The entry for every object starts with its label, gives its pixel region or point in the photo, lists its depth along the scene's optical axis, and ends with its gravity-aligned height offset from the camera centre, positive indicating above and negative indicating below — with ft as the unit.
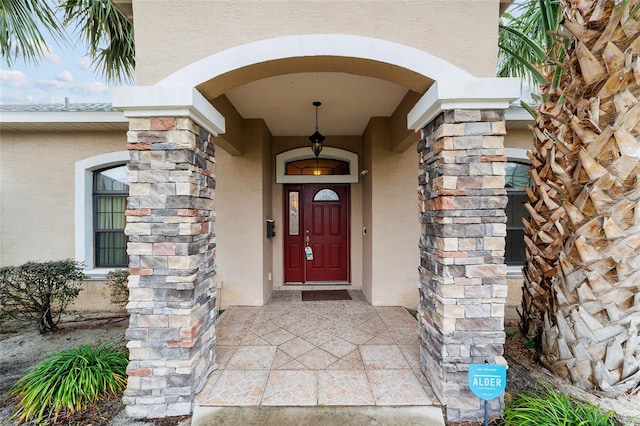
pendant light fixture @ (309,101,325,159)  13.14 +3.76
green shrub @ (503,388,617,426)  6.19 -4.70
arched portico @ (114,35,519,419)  7.03 +0.10
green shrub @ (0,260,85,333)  11.72 -2.92
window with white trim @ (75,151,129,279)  15.12 +0.65
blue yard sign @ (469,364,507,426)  6.13 -3.68
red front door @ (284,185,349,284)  17.98 -1.17
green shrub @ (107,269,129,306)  12.90 -3.06
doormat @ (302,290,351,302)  15.72 -4.61
